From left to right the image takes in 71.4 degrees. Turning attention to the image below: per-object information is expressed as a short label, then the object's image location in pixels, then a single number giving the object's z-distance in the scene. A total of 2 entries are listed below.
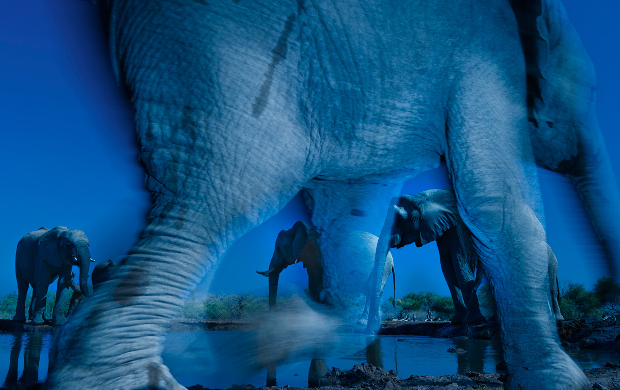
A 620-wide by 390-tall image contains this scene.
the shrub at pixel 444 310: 16.87
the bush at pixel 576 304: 8.09
